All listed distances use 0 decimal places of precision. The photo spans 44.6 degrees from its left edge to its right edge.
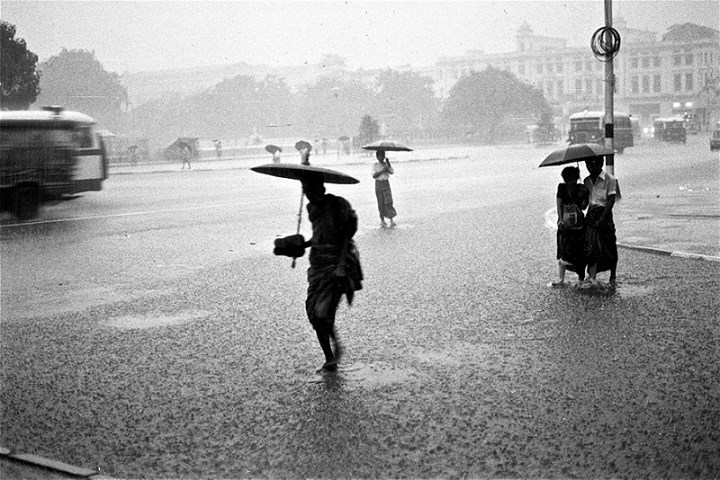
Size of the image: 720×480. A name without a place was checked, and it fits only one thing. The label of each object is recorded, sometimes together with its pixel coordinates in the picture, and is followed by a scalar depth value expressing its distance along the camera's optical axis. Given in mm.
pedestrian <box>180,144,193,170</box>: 47381
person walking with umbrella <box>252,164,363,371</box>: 6555
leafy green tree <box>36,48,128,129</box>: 86125
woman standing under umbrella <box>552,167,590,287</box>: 9734
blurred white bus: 20562
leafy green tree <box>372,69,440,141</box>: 109562
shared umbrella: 9602
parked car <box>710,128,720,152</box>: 50250
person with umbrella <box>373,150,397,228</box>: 17062
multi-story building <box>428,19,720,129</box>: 118438
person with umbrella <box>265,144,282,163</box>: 37653
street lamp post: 18969
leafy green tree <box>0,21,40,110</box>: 44188
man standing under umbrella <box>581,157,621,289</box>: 9688
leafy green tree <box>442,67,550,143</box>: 94562
